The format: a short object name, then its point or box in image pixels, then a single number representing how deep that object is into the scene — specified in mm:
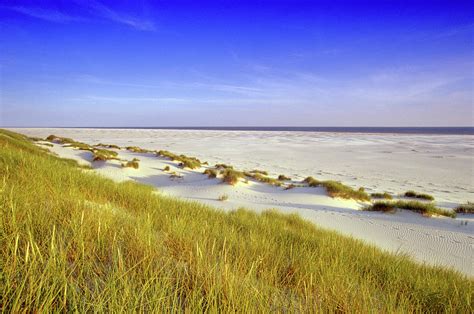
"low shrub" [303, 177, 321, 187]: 12500
